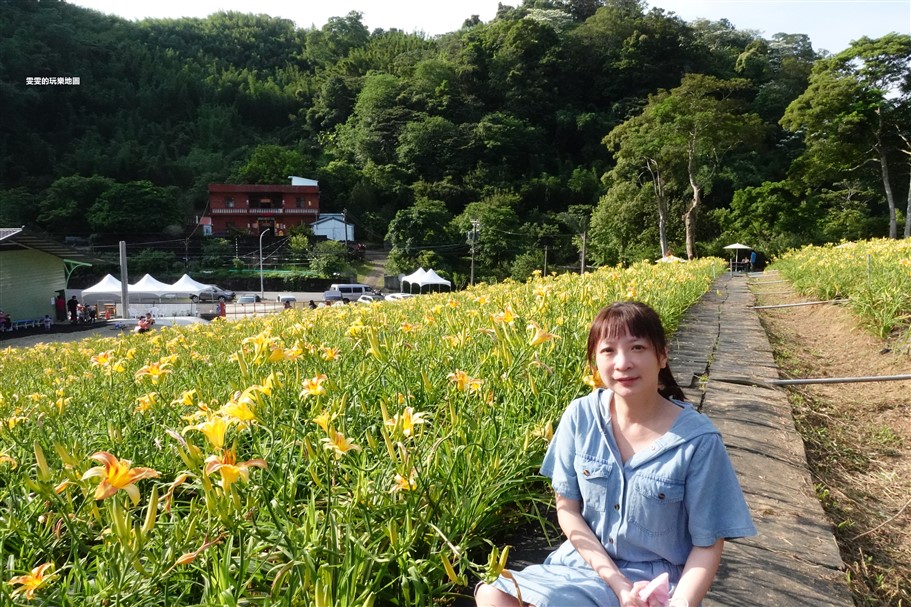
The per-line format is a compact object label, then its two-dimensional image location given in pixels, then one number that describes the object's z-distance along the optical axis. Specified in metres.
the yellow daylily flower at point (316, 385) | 1.18
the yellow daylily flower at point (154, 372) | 1.54
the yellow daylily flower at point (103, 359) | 2.09
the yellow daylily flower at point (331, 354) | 1.58
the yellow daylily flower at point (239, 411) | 0.89
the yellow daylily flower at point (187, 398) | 1.31
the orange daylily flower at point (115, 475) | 0.73
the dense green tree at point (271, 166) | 39.03
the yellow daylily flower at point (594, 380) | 1.37
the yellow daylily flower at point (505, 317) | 1.69
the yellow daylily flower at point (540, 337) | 1.46
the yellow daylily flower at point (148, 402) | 1.45
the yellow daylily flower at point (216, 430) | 0.85
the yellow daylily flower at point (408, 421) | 0.99
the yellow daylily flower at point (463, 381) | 1.27
